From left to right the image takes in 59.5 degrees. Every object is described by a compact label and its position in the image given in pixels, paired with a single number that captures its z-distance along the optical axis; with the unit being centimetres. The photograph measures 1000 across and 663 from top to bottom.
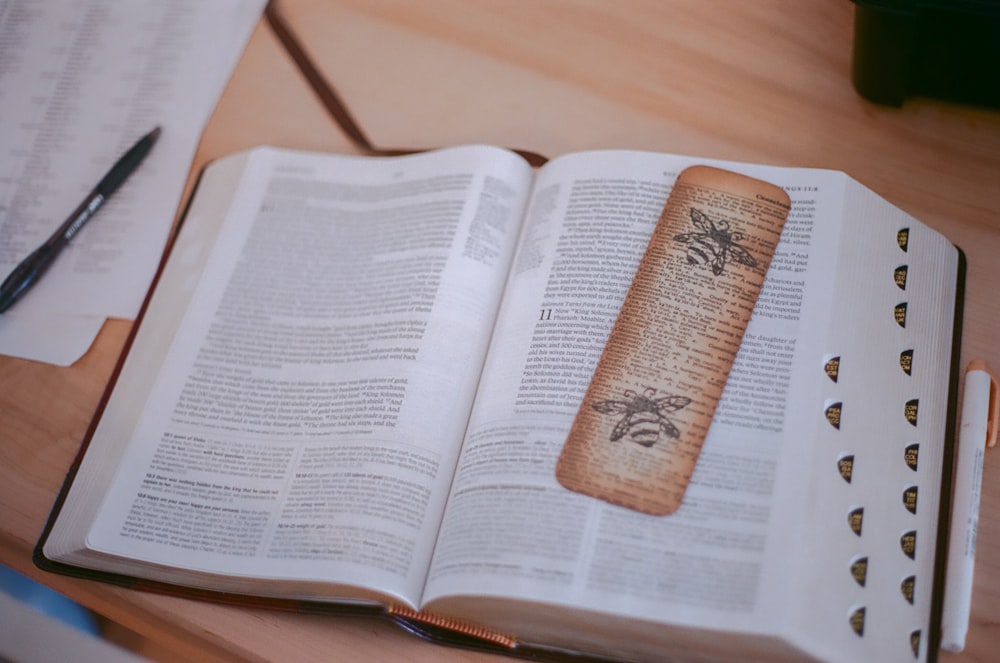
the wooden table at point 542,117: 55
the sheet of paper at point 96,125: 67
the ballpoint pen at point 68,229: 67
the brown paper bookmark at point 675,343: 49
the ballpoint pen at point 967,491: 48
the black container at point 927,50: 55
